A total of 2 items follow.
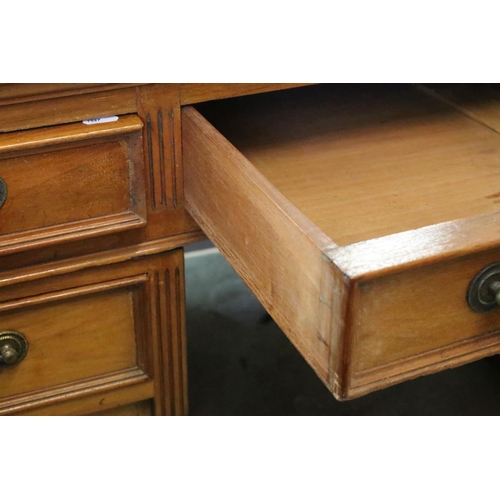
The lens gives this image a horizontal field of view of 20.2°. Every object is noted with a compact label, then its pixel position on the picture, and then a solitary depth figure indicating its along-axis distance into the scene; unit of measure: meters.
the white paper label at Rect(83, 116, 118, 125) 1.28
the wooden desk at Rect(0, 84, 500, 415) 1.11
